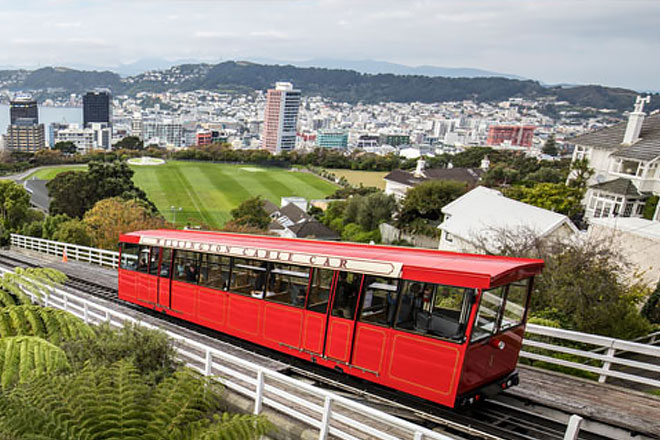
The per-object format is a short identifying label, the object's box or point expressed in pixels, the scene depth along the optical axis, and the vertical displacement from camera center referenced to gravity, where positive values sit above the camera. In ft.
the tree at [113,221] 104.53 -33.40
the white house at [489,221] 78.79 -18.65
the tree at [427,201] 154.10 -29.21
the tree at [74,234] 100.73 -35.47
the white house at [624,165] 111.86 -7.78
